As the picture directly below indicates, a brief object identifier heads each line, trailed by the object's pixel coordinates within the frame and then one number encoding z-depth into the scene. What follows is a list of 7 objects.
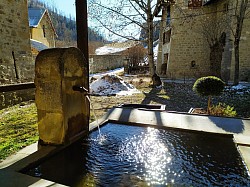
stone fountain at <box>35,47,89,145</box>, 2.37
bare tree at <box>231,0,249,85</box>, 9.92
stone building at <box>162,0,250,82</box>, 12.59
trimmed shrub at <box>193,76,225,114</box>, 4.86
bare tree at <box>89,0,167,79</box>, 10.52
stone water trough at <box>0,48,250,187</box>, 2.12
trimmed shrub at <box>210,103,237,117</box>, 4.60
